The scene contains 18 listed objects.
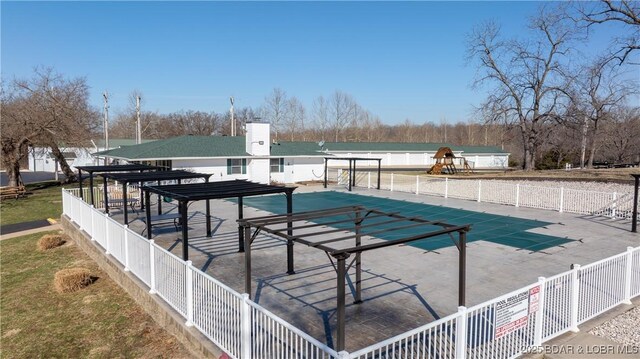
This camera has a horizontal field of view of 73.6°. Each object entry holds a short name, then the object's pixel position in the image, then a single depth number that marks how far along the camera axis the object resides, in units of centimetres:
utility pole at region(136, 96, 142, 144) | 3397
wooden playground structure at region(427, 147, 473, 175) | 3997
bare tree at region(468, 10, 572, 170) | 3759
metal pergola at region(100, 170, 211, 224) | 1273
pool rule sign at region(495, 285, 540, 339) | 526
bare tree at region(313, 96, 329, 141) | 8725
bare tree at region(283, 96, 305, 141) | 8375
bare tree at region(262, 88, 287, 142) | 8006
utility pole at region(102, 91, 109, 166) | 3982
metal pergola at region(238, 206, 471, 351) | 495
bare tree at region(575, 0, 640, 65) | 2373
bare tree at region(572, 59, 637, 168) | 3669
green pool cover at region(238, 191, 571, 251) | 1216
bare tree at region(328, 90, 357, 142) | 8662
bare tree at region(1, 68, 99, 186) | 2636
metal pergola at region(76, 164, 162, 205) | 1532
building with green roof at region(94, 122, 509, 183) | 2544
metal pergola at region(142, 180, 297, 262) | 882
